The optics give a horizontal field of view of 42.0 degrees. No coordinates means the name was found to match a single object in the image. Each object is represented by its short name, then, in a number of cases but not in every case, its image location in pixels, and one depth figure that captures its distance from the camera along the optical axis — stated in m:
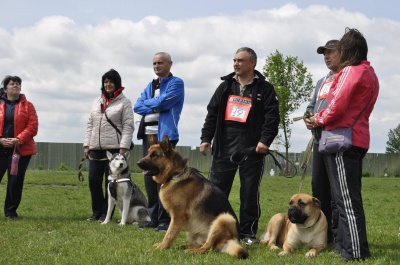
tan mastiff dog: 6.17
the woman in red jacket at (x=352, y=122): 5.48
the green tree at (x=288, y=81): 35.06
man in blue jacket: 8.10
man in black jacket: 6.96
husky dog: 8.82
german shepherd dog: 6.00
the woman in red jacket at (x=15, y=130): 9.42
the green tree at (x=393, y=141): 74.50
